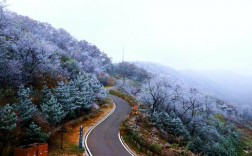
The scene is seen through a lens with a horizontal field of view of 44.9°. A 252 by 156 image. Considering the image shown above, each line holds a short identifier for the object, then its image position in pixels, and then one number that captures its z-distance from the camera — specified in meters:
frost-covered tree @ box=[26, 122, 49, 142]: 22.80
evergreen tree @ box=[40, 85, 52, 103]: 30.77
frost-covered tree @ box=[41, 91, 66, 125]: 27.78
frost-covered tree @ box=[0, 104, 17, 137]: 20.34
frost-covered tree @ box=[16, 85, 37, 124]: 23.79
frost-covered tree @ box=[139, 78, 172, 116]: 47.12
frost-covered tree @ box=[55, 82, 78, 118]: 33.34
